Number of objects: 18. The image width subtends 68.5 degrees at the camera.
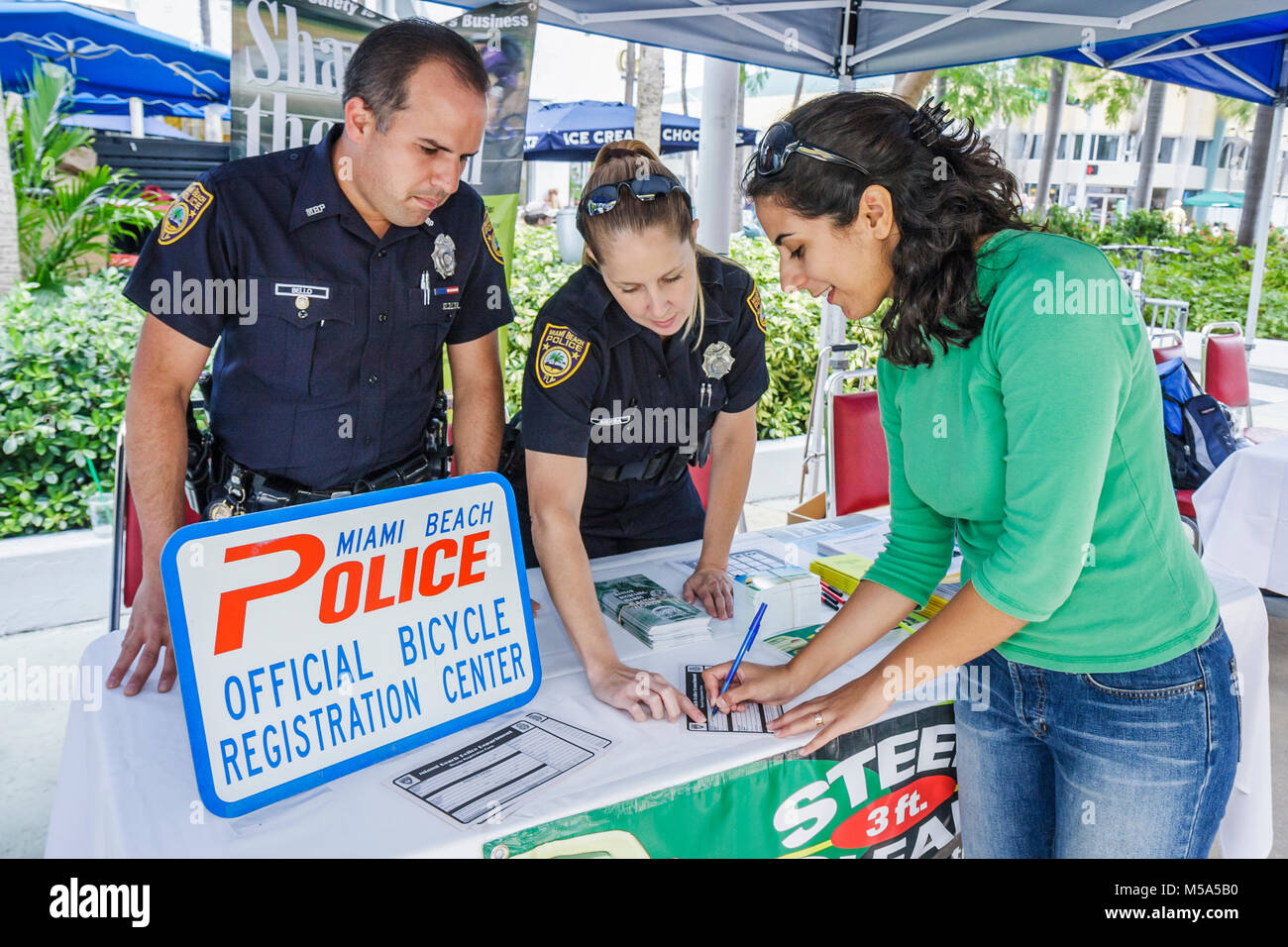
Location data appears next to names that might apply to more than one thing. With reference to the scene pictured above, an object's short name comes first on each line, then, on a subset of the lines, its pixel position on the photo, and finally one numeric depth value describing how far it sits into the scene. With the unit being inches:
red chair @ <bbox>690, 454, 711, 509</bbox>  106.5
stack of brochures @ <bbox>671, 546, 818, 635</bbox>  66.4
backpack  144.3
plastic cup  134.9
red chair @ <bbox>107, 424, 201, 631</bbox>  79.7
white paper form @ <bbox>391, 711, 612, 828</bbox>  43.9
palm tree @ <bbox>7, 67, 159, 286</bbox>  177.8
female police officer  61.7
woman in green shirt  38.3
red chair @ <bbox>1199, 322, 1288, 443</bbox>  184.4
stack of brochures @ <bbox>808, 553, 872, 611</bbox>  70.3
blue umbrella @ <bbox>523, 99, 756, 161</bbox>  343.3
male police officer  62.4
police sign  42.2
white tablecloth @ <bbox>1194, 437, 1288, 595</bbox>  132.4
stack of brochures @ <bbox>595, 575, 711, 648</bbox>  61.7
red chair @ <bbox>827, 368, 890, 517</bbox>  111.9
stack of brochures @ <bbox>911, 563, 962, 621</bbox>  65.4
